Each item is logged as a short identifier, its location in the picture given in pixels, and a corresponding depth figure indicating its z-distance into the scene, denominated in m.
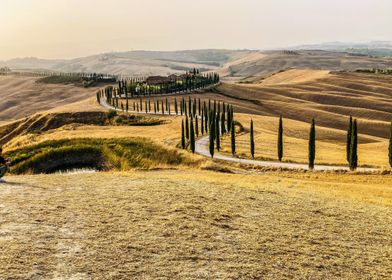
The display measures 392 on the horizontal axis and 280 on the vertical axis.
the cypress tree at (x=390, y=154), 67.32
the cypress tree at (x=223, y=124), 105.44
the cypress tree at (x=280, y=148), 75.56
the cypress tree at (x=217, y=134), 85.91
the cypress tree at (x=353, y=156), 67.88
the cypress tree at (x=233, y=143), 81.06
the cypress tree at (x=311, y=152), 69.56
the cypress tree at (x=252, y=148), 79.00
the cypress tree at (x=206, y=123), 108.16
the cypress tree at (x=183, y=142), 87.84
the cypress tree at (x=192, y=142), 82.48
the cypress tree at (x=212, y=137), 78.94
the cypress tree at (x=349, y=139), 71.05
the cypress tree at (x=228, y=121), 106.56
